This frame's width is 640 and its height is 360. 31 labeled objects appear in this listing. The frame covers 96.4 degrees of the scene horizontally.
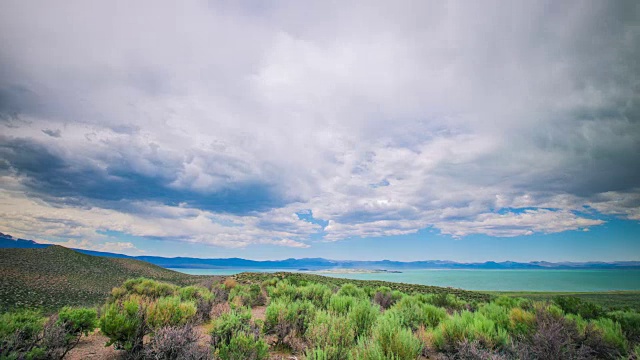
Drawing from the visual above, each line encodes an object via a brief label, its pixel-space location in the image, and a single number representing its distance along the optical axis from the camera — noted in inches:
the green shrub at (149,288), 547.0
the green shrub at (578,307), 392.2
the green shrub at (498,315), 315.0
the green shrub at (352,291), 598.8
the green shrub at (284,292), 534.6
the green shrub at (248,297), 542.6
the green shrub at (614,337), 255.0
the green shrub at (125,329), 223.6
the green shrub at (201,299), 384.2
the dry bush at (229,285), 731.9
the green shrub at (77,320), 260.5
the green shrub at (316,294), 474.6
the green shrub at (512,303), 460.8
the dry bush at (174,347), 191.8
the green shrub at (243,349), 199.0
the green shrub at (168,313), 260.4
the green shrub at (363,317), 291.8
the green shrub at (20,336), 183.0
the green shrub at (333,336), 191.9
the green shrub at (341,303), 381.7
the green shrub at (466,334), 245.3
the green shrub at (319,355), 177.5
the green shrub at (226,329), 238.1
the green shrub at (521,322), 281.1
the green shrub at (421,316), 331.9
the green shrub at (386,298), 539.5
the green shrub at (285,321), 274.7
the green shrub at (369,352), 178.2
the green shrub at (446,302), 528.4
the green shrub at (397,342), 194.2
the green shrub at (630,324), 314.4
